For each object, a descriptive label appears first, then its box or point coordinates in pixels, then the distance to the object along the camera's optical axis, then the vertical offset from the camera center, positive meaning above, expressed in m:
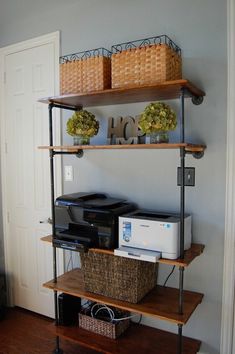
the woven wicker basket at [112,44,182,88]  1.63 +0.52
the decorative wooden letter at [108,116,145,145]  1.99 +0.18
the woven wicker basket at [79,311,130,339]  1.96 -1.14
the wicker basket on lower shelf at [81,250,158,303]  1.82 -0.76
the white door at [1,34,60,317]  2.58 -0.16
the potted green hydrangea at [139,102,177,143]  1.71 +0.20
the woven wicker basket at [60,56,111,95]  1.87 +0.53
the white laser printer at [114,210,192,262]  1.62 -0.45
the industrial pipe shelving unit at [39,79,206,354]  1.61 -0.36
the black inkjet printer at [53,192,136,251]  1.82 -0.41
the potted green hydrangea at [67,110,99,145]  2.06 +0.21
